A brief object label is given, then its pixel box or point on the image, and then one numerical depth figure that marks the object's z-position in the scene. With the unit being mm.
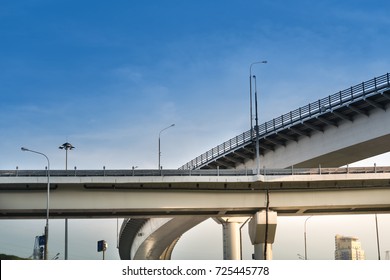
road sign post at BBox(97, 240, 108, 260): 99638
